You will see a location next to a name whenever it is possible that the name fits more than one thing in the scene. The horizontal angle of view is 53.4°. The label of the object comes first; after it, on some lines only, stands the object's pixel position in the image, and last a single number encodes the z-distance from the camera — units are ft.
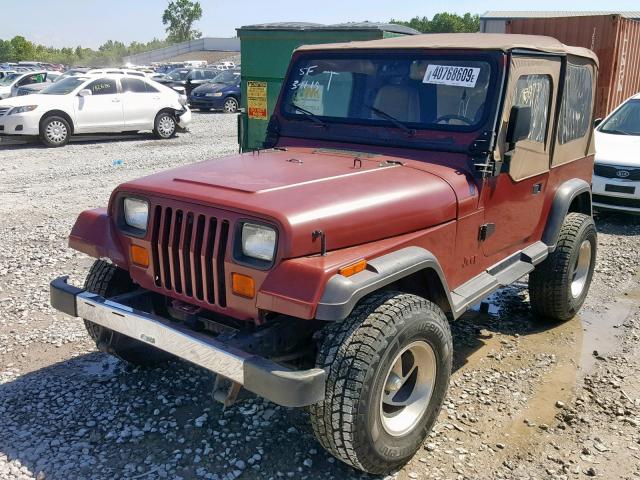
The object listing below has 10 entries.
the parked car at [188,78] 77.45
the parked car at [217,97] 69.10
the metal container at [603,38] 36.81
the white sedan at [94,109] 42.63
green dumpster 28.60
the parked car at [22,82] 57.17
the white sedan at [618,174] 25.86
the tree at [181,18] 309.73
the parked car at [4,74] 75.92
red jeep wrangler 8.99
